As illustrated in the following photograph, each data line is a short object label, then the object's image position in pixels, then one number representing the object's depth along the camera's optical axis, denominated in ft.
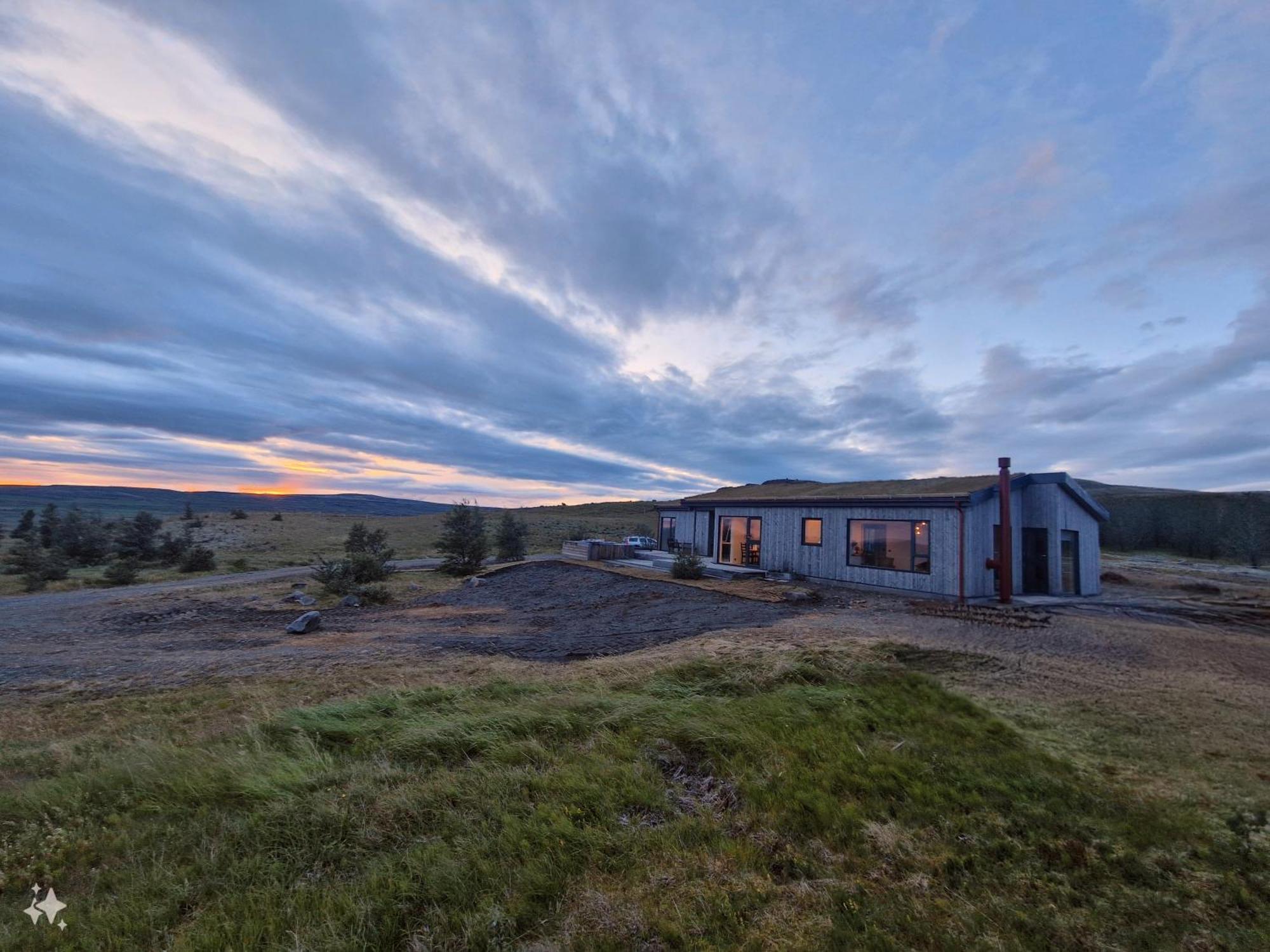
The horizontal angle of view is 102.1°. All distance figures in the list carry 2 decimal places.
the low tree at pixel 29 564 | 62.44
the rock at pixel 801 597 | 48.14
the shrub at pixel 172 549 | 86.63
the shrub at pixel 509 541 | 93.50
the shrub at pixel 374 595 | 54.13
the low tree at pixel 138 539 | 89.35
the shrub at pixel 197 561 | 79.66
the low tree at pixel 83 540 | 85.61
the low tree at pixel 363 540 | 92.79
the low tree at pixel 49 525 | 95.64
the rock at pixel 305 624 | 38.91
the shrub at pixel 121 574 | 65.87
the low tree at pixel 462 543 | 77.46
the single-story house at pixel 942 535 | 50.37
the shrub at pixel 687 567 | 62.49
